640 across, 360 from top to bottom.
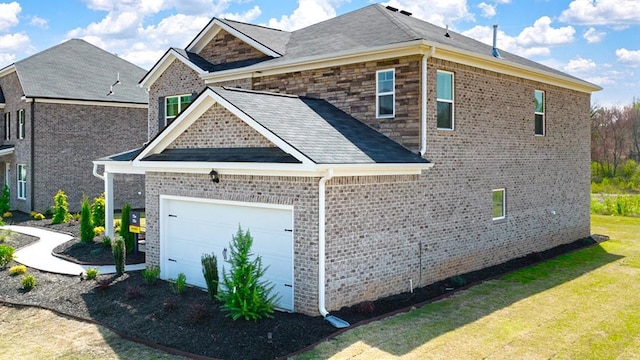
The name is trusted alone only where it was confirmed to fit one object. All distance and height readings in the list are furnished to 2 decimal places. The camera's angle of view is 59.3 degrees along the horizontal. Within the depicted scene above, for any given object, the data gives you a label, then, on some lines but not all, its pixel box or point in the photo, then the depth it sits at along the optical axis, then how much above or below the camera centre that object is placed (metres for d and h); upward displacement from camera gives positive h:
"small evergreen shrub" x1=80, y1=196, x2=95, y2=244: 18.44 -1.70
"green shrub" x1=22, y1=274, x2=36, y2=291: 13.84 -2.68
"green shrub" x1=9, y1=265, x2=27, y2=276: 15.11 -2.59
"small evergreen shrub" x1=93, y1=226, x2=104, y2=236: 19.89 -2.01
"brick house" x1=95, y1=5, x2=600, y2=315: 11.16 +0.34
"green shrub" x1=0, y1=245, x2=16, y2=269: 15.91 -2.32
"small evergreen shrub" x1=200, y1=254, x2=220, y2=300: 11.35 -2.03
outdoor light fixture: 12.24 -0.04
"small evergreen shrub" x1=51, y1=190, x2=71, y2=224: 23.62 -1.55
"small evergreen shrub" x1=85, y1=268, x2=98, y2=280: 14.16 -2.51
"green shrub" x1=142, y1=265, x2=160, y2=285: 13.37 -2.42
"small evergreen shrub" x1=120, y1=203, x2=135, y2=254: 17.36 -1.77
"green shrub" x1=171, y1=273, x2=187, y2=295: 12.45 -2.50
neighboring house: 26.03 +2.34
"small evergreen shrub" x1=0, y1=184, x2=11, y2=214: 26.98 -1.29
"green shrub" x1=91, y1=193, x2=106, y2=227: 21.00 -1.48
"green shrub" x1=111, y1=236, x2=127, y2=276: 14.32 -2.04
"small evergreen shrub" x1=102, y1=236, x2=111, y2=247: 17.88 -2.16
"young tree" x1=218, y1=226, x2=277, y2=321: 10.20 -2.12
